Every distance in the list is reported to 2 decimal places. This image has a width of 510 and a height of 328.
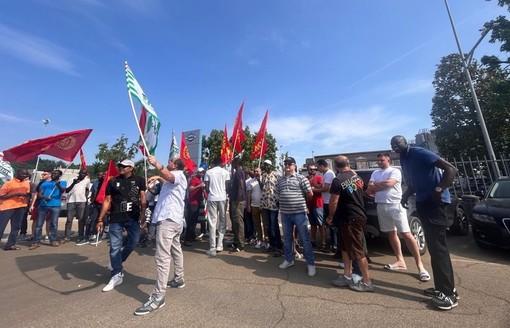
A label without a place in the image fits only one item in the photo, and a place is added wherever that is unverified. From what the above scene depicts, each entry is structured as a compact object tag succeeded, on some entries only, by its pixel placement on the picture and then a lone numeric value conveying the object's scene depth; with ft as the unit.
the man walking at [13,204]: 22.24
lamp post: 34.53
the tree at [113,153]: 96.94
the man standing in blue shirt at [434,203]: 11.02
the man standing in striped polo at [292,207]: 15.37
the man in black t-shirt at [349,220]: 12.78
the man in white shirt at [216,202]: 19.51
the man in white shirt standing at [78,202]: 26.61
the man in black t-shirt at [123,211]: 14.33
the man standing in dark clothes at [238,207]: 20.59
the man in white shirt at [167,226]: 11.57
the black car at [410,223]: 17.92
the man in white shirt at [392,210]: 14.67
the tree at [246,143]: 106.22
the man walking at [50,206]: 23.66
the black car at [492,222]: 16.51
